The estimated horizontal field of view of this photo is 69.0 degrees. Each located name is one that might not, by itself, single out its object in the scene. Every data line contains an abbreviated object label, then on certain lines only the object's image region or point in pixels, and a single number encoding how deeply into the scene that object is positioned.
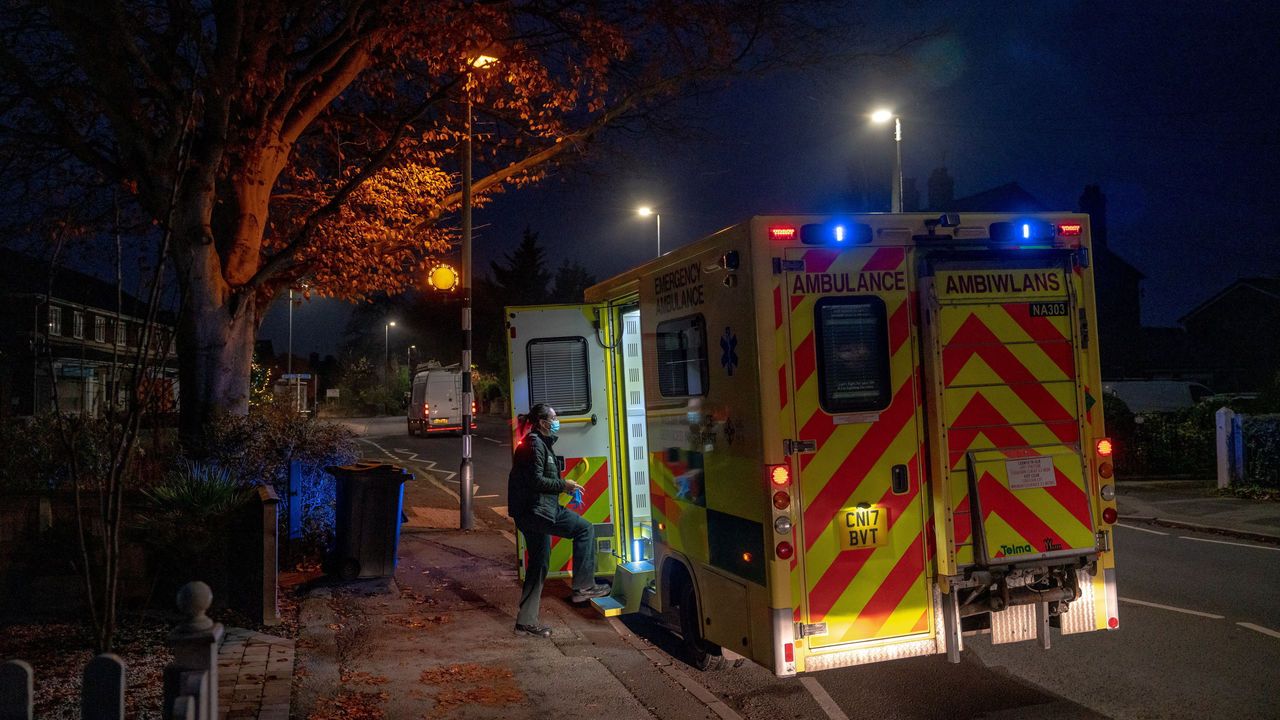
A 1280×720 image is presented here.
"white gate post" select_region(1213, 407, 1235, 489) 16.77
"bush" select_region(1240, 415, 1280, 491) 16.20
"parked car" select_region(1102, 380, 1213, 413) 27.20
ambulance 5.40
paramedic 7.44
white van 36.94
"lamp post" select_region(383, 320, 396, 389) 79.38
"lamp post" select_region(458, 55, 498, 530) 13.12
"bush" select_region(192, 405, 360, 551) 9.73
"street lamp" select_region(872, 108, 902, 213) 15.68
